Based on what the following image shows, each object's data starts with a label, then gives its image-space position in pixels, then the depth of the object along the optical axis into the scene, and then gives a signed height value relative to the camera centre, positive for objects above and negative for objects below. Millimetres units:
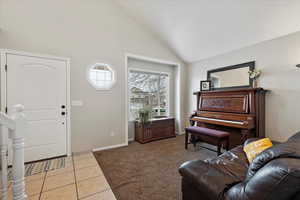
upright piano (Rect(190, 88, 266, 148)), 2584 -304
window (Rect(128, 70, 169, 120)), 3971 +243
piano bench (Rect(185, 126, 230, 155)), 2482 -722
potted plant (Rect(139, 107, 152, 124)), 3537 -452
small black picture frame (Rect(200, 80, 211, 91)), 3721 +409
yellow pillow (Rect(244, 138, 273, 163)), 1472 -588
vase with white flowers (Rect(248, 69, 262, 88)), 2856 +549
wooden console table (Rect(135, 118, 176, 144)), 3539 -920
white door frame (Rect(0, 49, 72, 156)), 2209 +432
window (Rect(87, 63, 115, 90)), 3003 +555
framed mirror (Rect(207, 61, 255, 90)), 3072 +606
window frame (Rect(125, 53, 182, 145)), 3401 +453
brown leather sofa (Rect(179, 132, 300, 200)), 688 -585
